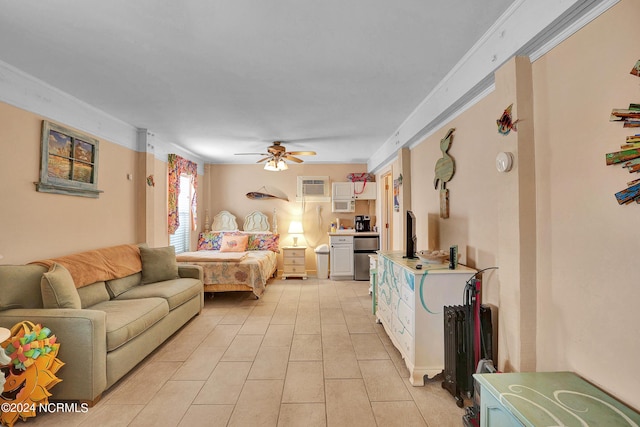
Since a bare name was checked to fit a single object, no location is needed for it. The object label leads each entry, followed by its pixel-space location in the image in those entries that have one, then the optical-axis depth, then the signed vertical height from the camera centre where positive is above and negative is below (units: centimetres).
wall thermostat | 180 +38
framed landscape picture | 276 +60
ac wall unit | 648 +71
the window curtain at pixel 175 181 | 503 +69
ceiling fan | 457 +105
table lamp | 619 -16
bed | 445 -59
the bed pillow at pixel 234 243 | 568 -45
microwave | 643 +35
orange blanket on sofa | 274 -47
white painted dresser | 230 -73
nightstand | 605 -87
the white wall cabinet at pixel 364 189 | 640 +71
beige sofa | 203 -81
